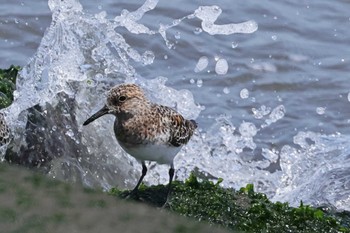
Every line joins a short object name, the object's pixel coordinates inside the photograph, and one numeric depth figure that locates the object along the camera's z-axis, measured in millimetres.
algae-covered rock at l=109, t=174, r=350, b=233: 8727
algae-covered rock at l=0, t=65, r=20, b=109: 12031
